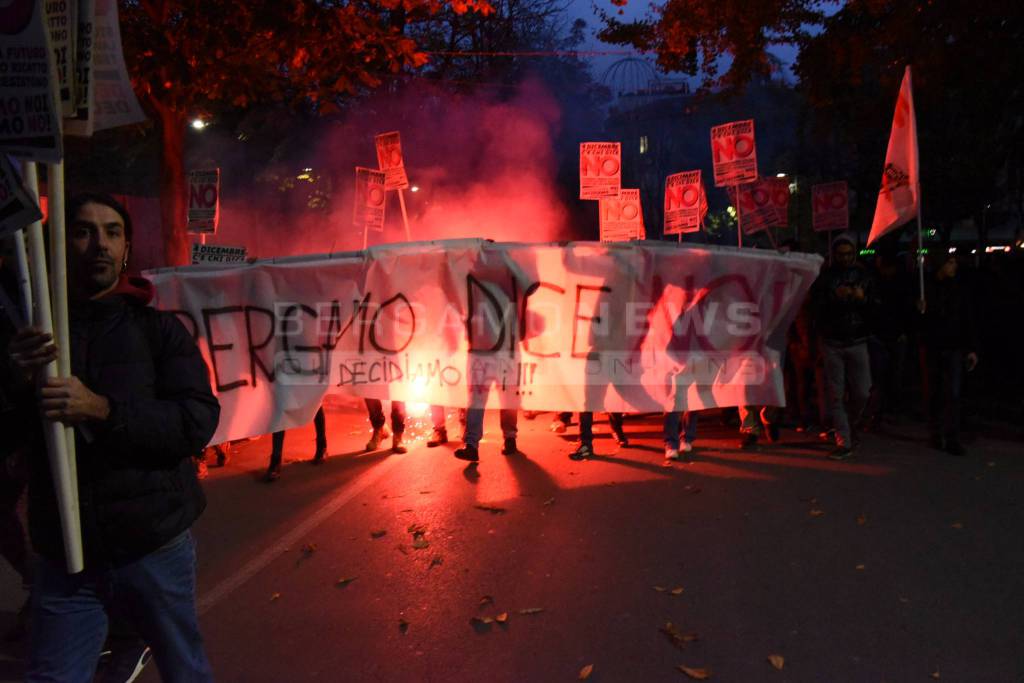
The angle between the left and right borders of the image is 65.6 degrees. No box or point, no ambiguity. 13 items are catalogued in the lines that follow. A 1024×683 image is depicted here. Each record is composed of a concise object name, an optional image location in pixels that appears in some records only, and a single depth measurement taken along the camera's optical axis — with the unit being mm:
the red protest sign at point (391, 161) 13266
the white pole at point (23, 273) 2168
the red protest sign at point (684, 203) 13172
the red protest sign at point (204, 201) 11375
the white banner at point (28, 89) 2141
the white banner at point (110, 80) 3291
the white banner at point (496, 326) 6742
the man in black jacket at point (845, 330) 7297
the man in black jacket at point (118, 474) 2240
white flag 7938
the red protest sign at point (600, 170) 13109
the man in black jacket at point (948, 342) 7480
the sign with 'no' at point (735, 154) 10445
